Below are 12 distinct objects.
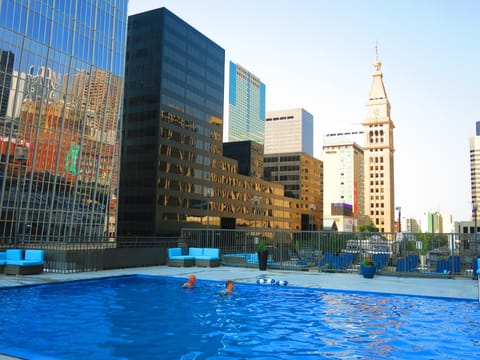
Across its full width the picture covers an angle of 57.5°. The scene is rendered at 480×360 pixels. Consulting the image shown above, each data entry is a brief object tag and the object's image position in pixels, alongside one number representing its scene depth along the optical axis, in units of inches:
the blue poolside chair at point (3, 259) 804.0
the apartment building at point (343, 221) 7731.3
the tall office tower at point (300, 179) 6461.6
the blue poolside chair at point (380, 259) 960.3
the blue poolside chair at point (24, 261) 784.9
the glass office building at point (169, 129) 3351.4
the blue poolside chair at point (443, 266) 916.5
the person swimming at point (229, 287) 643.5
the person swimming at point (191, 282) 716.7
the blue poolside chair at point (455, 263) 909.2
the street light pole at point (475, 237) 842.3
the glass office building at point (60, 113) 1903.3
